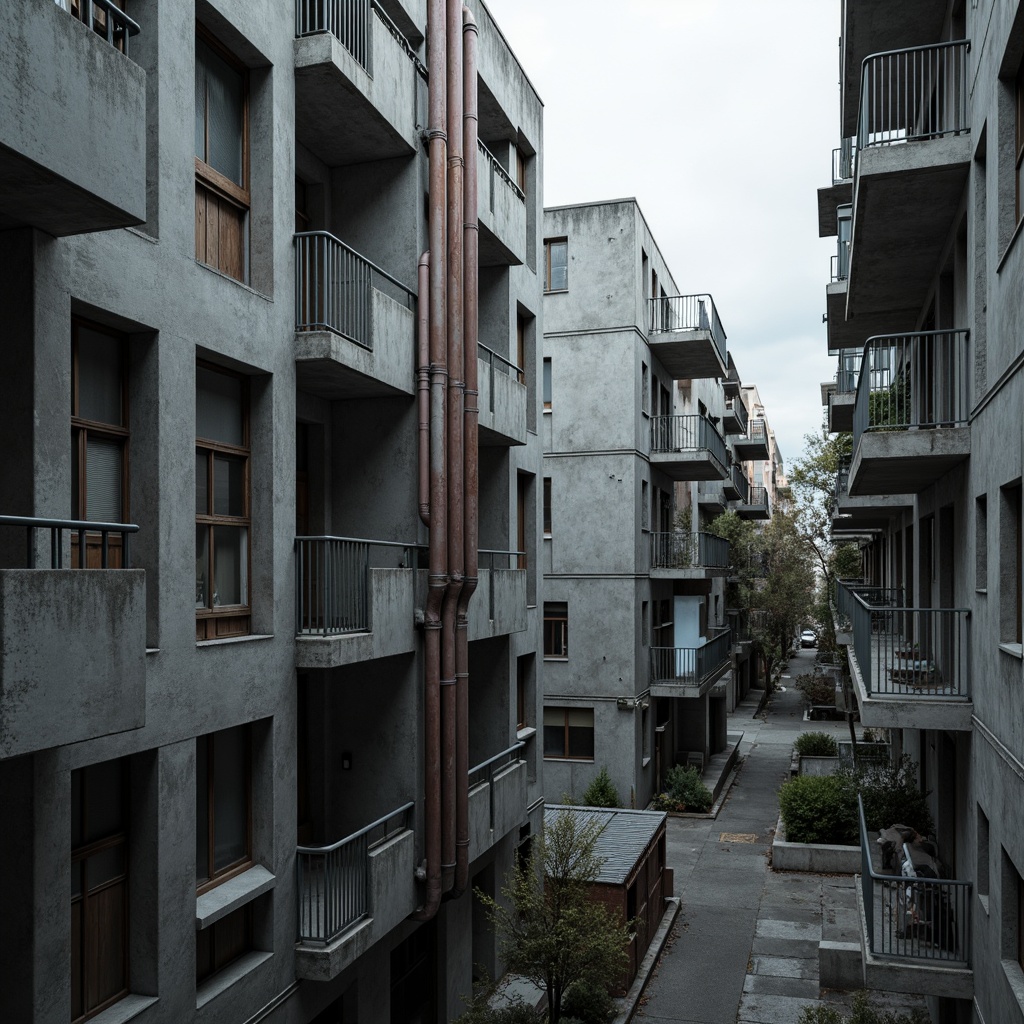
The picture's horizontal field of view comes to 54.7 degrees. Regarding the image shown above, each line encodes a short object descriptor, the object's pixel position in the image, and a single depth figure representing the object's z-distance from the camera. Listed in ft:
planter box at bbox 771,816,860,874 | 75.10
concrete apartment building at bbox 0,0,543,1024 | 22.06
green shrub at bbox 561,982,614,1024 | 49.08
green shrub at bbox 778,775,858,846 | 76.79
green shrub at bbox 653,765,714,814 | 94.17
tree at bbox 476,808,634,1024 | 44.50
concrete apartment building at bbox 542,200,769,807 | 87.56
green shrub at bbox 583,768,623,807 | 83.12
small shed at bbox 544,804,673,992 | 54.60
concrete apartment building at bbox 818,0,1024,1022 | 30.35
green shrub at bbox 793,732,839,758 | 107.76
